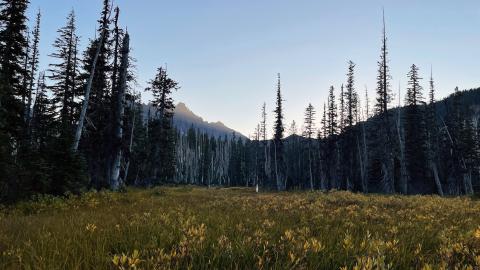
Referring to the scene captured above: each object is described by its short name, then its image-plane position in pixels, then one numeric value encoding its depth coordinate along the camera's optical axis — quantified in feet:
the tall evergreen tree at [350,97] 196.65
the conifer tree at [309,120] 240.73
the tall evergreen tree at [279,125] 209.56
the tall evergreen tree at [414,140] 181.44
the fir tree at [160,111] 147.02
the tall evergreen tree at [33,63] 130.26
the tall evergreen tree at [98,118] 76.07
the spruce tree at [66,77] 120.06
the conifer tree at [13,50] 81.30
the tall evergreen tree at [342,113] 211.20
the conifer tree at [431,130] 184.34
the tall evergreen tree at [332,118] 210.22
